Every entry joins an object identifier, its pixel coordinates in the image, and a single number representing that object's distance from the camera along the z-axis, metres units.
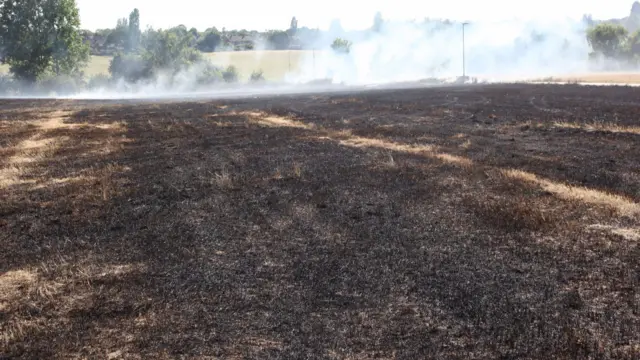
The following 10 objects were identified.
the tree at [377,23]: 162.62
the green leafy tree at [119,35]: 157.25
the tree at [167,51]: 109.56
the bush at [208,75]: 111.88
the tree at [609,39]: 127.25
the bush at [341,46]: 145.65
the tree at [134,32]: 147.88
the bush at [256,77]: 118.75
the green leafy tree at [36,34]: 74.06
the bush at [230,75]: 120.81
